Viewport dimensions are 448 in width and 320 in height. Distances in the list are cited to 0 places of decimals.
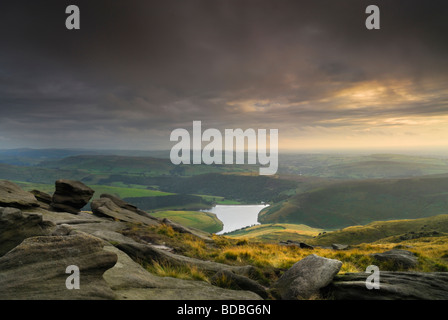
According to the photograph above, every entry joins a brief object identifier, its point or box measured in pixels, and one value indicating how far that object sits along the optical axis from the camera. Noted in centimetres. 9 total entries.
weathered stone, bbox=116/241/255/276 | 1312
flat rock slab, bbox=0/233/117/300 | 744
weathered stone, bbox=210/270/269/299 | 1062
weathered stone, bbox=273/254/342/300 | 1039
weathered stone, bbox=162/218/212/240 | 3492
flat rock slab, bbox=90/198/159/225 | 3572
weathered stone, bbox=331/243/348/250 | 4173
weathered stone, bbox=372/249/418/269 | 1833
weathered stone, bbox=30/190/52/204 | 3495
